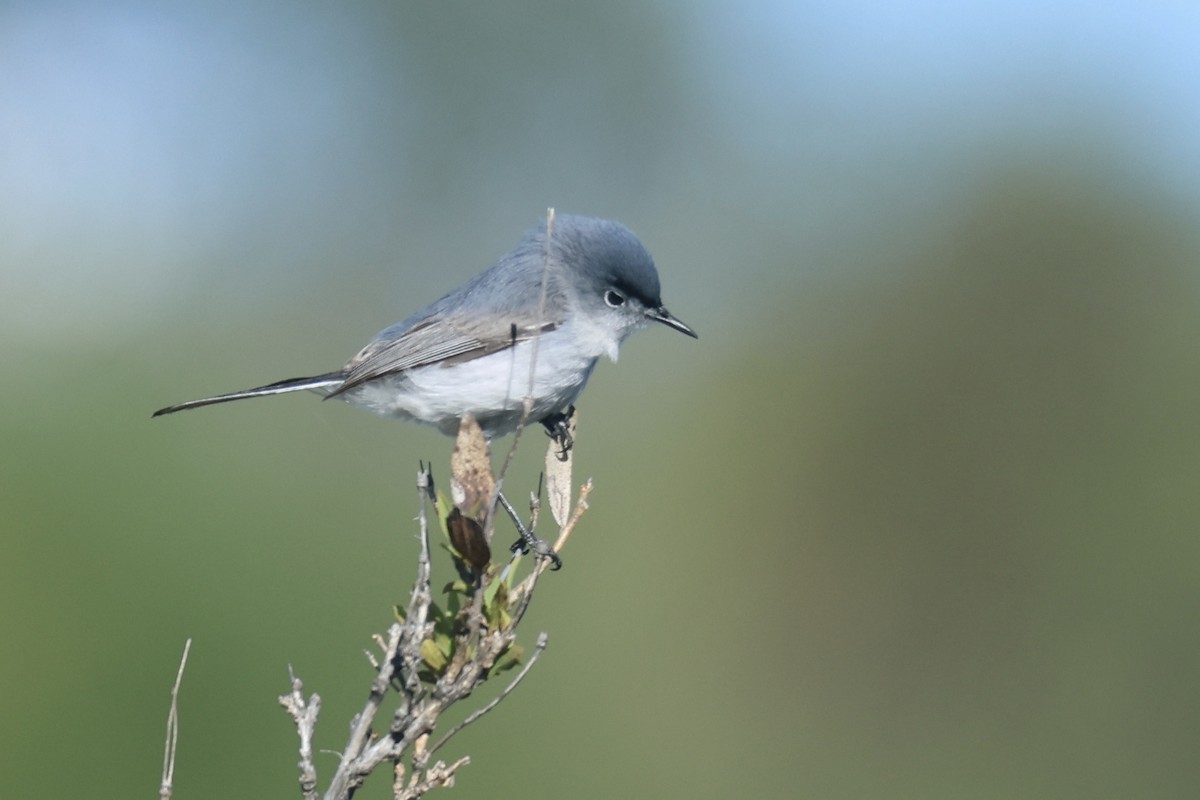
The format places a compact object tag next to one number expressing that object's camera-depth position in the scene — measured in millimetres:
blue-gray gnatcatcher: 3531
